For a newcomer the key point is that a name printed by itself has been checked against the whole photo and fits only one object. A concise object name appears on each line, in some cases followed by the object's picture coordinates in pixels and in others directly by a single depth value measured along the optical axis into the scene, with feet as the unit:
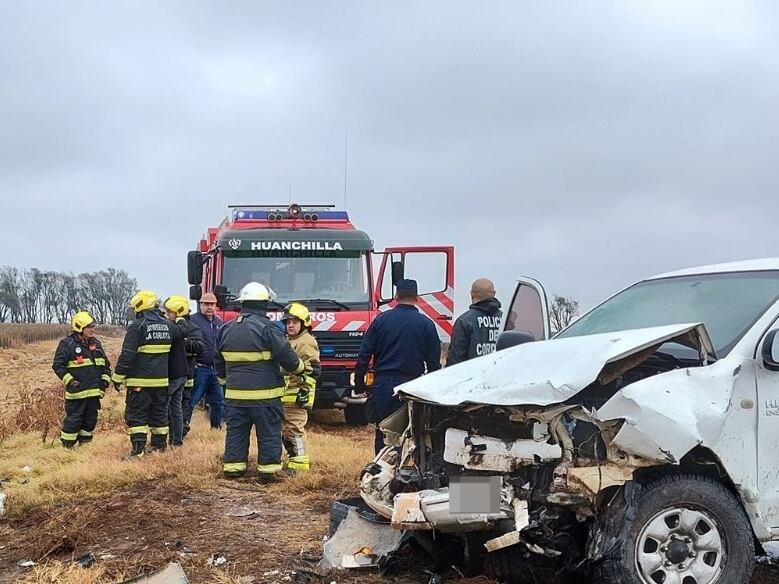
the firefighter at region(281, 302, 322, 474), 24.86
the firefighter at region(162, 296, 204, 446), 28.76
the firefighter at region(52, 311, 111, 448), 29.25
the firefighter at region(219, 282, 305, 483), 22.84
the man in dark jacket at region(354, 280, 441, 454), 21.52
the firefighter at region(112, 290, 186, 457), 26.58
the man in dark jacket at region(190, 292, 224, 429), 32.17
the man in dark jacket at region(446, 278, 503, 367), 21.68
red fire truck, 34.73
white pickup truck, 12.24
